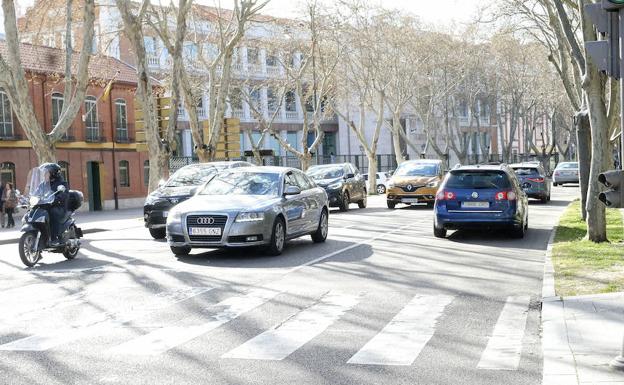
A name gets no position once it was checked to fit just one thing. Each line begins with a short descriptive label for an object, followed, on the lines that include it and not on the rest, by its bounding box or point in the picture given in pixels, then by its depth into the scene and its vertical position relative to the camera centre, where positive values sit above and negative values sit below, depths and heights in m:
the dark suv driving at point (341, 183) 27.91 -0.99
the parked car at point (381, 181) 53.44 -1.87
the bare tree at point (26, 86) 22.36 +2.19
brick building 39.41 +1.43
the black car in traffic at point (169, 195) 18.48 -0.78
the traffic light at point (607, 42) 5.83 +0.71
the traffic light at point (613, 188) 5.61 -0.30
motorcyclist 13.91 -0.65
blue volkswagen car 16.62 -1.07
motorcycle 13.55 -1.03
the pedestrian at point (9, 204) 29.62 -1.36
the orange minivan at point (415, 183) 28.19 -1.07
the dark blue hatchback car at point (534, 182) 31.05 -1.29
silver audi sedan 13.52 -0.92
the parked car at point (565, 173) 48.78 -1.60
